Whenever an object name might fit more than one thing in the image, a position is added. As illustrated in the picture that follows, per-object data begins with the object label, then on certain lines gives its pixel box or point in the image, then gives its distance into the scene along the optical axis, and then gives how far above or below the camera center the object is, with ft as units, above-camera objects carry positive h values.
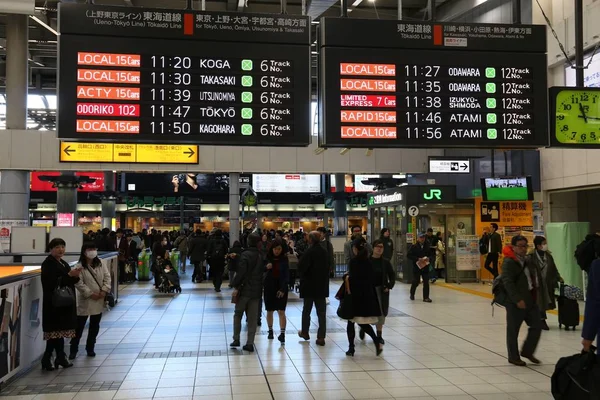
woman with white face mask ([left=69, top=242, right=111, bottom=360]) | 23.07 -3.08
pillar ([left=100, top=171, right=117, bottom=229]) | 91.38 +1.47
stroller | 46.06 -5.19
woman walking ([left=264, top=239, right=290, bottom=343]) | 26.94 -3.27
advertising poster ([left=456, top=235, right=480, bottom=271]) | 53.06 -3.57
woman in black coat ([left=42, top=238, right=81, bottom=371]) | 20.85 -3.57
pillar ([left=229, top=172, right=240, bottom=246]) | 57.26 +0.86
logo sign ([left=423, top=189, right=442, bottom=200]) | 55.11 +1.91
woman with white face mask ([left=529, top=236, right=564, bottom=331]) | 29.89 -2.77
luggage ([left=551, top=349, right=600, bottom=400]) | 12.16 -3.64
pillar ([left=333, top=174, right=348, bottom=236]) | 99.86 +1.41
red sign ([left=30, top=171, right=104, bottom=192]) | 110.32 +6.07
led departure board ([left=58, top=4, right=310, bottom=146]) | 18.72 +4.79
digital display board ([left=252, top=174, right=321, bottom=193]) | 117.29 +6.56
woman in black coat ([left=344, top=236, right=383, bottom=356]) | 23.25 -3.26
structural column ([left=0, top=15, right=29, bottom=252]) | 46.09 +9.70
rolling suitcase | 29.45 -5.15
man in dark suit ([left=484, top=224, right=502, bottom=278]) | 49.24 -3.22
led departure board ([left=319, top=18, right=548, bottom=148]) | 19.75 +4.74
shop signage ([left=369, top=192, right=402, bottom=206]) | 57.31 +1.79
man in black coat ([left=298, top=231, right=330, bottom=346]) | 26.33 -2.93
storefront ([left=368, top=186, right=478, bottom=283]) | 54.65 -0.47
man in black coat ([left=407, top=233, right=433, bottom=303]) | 40.57 -3.59
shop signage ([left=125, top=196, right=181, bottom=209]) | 108.99 +2.85
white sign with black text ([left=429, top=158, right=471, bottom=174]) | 52.60 +4.54
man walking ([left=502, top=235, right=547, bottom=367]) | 22.03 -3.72
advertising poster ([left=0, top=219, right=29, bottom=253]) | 45.45 -1.14
